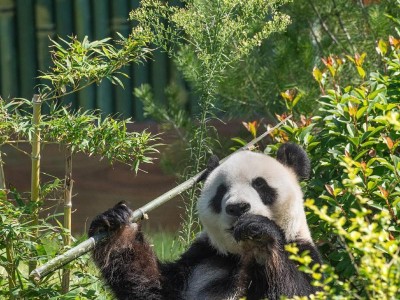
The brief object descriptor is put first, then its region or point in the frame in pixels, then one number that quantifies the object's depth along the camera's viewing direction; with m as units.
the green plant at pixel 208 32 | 11.42
